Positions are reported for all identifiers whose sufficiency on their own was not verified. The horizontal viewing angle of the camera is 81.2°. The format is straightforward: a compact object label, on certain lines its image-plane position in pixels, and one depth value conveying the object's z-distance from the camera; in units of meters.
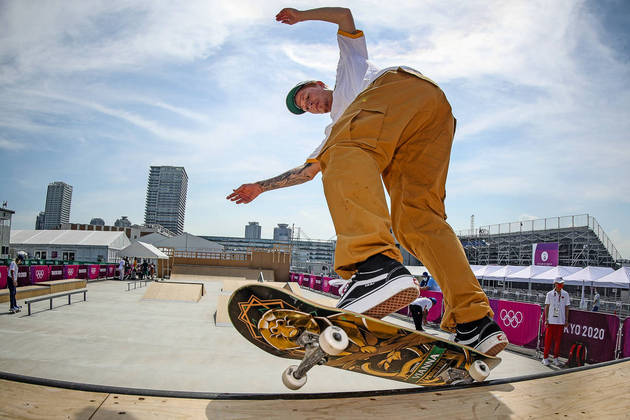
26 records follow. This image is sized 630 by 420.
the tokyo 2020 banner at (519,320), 7.89
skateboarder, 1.32
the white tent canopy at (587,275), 20.41
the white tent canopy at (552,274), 22.62
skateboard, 1.17
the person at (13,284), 9.30
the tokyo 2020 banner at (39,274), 15.15
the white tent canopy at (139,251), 23.66
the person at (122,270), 25.12
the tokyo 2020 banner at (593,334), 6.36
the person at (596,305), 18.75
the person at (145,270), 25.11
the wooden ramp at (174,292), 13.40
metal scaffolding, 37.69
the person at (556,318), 6.91
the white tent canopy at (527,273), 24.17
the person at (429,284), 10.37
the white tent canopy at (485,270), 27.64
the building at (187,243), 45.81
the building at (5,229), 38.41
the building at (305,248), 48.95
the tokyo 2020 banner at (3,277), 12.95
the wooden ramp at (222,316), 8.57
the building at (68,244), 38.66
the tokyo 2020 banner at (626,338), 6.11
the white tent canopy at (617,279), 18.50
